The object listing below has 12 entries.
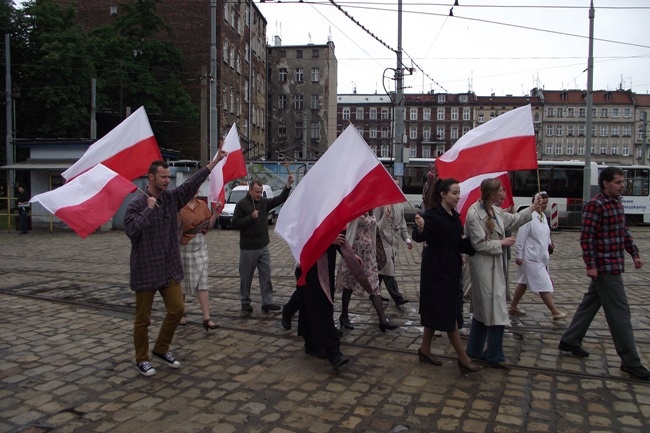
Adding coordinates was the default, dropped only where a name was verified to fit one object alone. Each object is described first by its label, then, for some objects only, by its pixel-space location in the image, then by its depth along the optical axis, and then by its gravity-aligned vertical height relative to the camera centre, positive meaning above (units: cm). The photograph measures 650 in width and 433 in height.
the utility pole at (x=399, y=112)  2166 +346
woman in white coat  746 -88
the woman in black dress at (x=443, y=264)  529 -66
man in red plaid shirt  526 -56
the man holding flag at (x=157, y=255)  526 -60
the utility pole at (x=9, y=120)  2697 +356
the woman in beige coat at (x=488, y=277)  535 -79
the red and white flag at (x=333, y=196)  531 -2
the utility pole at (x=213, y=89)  2311 +464
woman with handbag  688 -94
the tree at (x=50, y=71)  3472 +771
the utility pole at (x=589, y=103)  2164 +396
